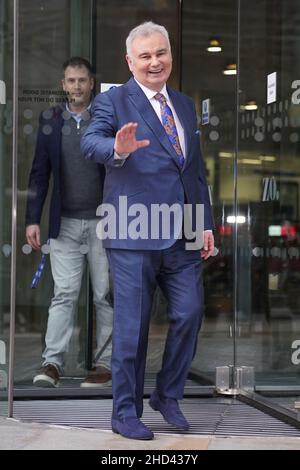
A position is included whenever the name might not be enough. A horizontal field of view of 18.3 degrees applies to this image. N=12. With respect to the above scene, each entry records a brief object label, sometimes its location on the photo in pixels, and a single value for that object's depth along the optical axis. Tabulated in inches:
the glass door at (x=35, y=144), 211.6
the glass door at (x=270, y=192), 225.5
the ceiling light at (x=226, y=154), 226.7
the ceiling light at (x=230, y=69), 227.3
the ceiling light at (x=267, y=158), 228.5
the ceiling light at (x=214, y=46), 230.2
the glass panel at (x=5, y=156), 205.6
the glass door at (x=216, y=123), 225.5
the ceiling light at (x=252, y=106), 224.5
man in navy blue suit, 159.2
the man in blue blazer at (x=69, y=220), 207.8
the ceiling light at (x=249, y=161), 226.4
